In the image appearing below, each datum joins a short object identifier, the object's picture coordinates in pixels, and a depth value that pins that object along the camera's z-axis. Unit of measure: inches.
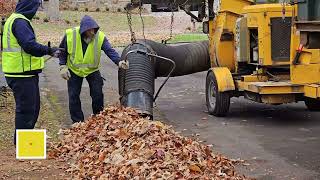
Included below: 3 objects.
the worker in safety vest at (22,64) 324.5
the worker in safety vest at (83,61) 376.2
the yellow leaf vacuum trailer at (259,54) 375.2
